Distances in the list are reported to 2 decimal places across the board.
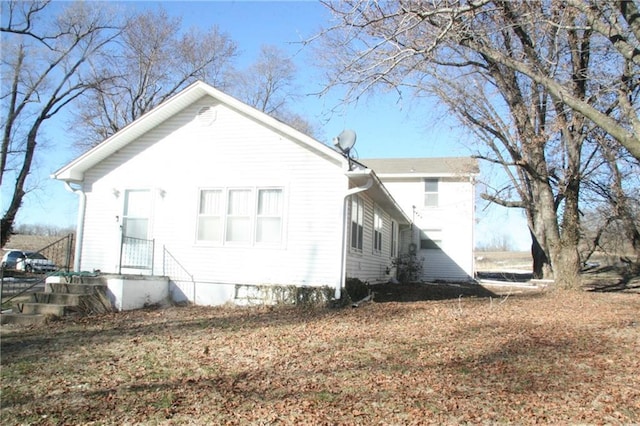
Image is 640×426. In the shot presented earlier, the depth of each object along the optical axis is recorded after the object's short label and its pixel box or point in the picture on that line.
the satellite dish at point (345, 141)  10.30
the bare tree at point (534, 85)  8.27
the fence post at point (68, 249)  11.28
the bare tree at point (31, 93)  25.23
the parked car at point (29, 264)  23.94
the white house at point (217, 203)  10.60
